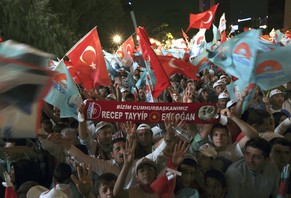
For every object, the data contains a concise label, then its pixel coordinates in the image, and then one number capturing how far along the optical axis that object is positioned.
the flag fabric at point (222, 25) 14.88
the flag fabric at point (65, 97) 4.96
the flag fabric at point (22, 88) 1.92
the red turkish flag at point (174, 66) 6.54
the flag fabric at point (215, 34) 12.12
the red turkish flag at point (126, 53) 10.70
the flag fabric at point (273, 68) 4.21
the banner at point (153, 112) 4.19
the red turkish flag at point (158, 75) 5.62
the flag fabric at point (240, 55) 4.29
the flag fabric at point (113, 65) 10.23
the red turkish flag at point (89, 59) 6.46
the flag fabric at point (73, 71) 6.57
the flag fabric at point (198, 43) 11.99
